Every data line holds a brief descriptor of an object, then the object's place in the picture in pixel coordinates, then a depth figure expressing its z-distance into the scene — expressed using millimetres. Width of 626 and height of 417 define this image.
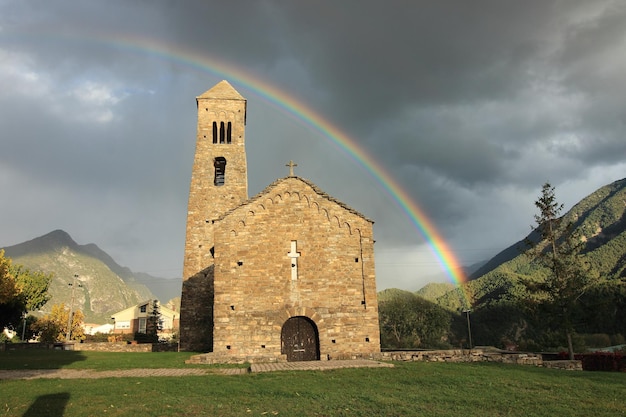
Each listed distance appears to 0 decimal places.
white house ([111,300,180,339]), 82375
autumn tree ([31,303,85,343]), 59872
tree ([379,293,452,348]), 49969
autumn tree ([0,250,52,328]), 30827
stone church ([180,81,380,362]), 19938
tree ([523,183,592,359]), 21875
